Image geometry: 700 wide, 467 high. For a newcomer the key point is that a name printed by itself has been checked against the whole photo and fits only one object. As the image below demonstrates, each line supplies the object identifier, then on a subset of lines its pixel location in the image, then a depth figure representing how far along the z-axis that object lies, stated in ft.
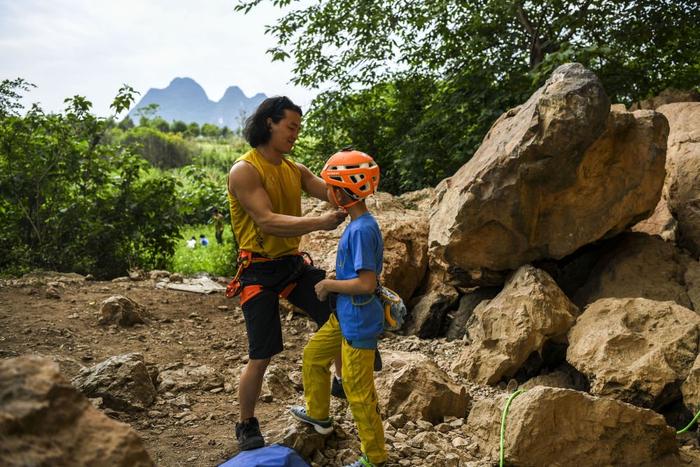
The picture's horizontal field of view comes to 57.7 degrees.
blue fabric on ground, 10.41
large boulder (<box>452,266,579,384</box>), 16.11
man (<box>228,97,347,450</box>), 11.77
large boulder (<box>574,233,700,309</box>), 17.35
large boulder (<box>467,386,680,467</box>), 12.21
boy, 10.71
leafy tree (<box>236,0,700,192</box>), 27.12
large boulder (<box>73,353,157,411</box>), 13.93
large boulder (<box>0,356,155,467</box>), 5.78
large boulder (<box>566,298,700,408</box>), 14.15
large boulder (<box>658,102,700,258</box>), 18.83
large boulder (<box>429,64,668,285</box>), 17.10
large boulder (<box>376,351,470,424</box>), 13.88
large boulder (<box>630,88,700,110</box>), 25.72
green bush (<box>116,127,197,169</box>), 77.61
